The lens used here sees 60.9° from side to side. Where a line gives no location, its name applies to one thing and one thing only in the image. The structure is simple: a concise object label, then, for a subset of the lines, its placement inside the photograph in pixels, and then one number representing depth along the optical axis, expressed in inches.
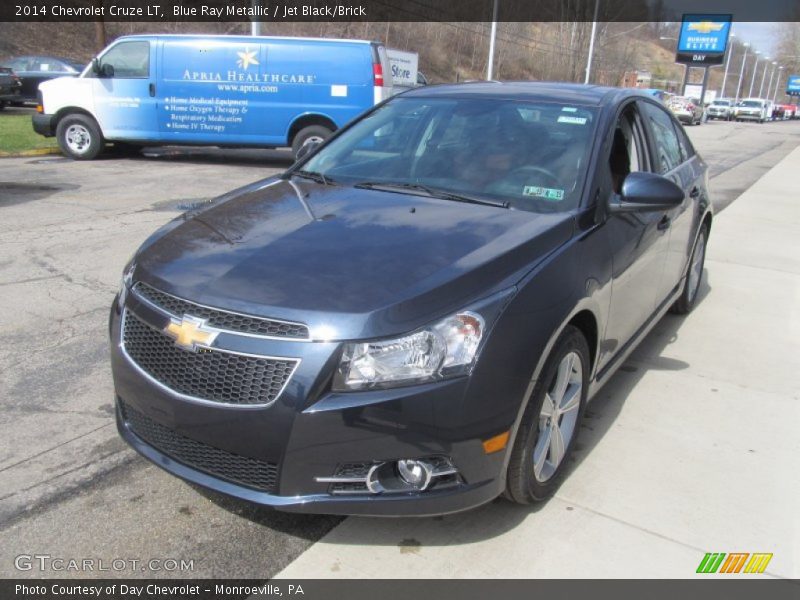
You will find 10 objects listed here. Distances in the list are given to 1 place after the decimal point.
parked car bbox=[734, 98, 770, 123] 2385.6
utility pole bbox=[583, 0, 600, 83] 1502.2
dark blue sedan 88.4
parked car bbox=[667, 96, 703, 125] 1596.9
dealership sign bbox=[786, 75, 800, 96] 3722.9
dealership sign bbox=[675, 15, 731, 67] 2276.1
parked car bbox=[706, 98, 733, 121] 2353.6
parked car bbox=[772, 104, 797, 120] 3152.1
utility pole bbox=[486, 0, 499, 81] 1175.7
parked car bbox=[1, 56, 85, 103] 828.6
